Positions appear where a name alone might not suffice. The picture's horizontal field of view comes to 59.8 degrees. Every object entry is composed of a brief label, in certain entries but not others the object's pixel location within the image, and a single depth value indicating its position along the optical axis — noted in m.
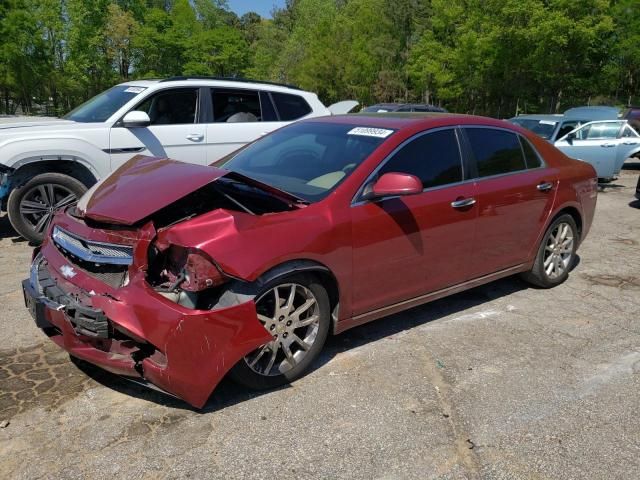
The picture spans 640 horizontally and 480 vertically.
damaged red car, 2.98
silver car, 11.80
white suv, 6.29
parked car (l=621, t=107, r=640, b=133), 15.07
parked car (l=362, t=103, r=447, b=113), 19.58
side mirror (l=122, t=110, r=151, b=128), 6.66
